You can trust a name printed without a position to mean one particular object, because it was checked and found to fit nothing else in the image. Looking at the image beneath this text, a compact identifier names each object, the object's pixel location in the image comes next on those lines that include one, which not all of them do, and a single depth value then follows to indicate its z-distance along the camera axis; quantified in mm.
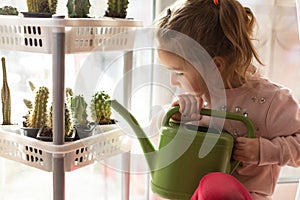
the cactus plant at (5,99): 1397
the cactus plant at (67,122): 1323
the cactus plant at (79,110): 1351
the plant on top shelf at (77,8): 1312
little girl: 1214
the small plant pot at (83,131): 1351
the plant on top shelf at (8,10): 1332
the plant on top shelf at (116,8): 1397
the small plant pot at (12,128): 1364
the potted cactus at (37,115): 1327
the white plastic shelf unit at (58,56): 1232
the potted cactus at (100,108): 1383
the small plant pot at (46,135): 1295
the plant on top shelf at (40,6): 1300
